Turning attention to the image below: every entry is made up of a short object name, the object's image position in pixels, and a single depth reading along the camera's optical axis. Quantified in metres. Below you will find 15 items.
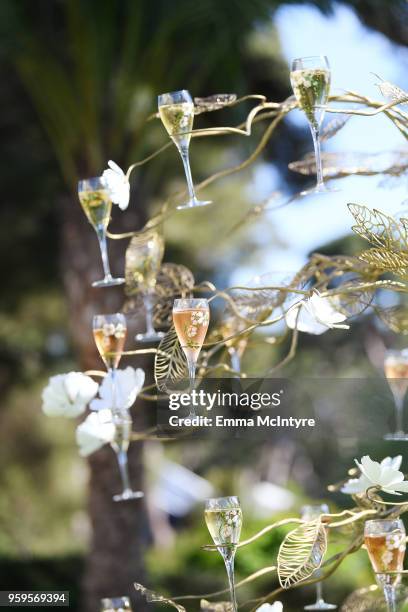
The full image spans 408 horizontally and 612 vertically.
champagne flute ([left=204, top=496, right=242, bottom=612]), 3.03
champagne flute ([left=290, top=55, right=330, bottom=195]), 2.96
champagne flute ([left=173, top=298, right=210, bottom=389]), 3.03
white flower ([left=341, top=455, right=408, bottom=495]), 2.92
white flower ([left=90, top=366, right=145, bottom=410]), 3.13
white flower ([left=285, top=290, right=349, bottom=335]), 2.86
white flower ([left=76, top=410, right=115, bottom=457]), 3.19
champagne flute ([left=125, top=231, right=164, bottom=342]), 3.50
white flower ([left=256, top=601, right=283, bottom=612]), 2.96
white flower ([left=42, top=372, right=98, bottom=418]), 3.16
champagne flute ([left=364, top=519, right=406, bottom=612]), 2.91
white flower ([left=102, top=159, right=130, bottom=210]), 3.08
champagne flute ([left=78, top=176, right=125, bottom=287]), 3.20
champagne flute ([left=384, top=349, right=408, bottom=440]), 3.66
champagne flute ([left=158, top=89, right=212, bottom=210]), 3.09
